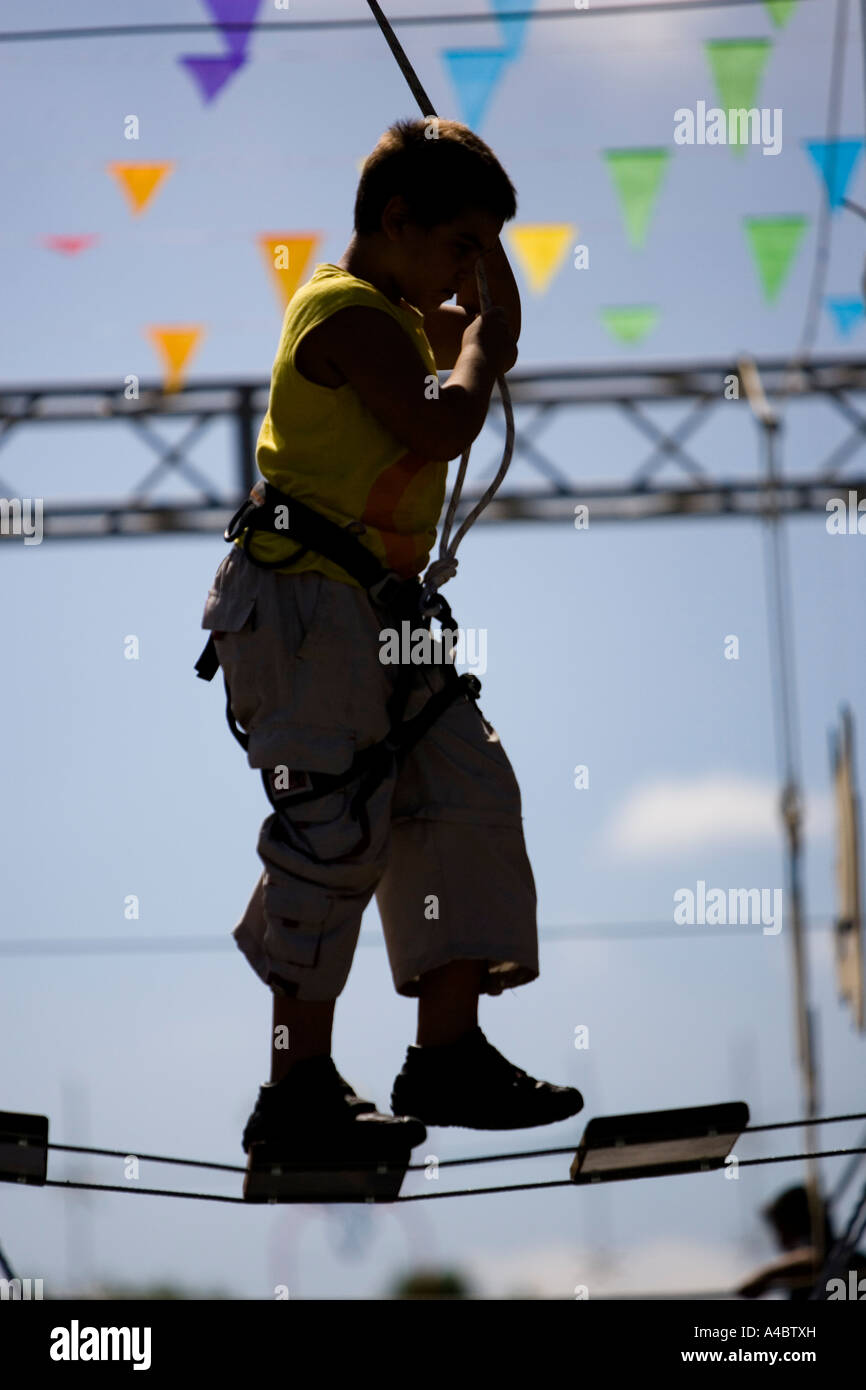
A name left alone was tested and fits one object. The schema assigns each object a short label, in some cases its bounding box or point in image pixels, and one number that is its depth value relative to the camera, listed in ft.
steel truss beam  56.49
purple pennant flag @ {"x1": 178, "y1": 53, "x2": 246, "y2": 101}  44.47
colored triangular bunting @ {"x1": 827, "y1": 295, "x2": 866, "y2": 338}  56.70
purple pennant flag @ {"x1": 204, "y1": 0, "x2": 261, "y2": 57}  42.68
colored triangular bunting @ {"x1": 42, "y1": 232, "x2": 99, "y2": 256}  50.55
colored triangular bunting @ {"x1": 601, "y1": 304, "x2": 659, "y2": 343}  53.78
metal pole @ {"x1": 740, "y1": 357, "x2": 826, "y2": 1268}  60.70
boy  18.19
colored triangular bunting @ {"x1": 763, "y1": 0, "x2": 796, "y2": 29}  43.65
